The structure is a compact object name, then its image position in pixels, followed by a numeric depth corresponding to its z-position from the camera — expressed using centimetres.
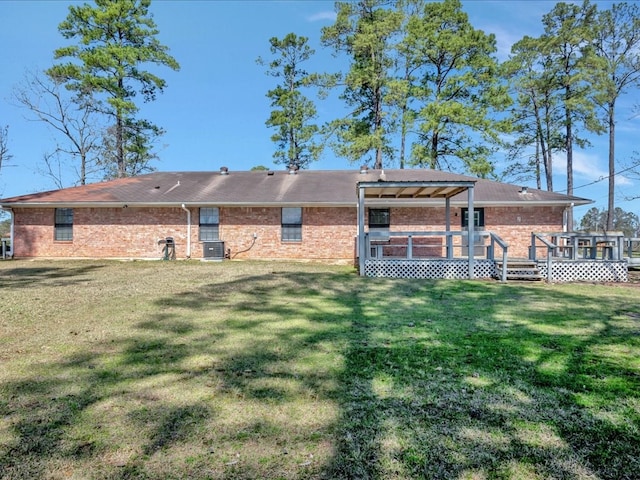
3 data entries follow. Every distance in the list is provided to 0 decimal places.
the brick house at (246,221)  1535
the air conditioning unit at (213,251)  1521
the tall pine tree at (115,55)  2289
